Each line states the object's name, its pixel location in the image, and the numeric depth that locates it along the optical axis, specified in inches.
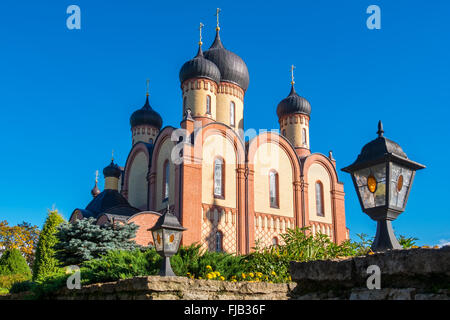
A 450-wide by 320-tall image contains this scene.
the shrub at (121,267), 301.1
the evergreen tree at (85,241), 558.9
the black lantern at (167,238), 284.2
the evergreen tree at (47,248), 648.4
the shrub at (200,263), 318.0
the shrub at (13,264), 885.2
